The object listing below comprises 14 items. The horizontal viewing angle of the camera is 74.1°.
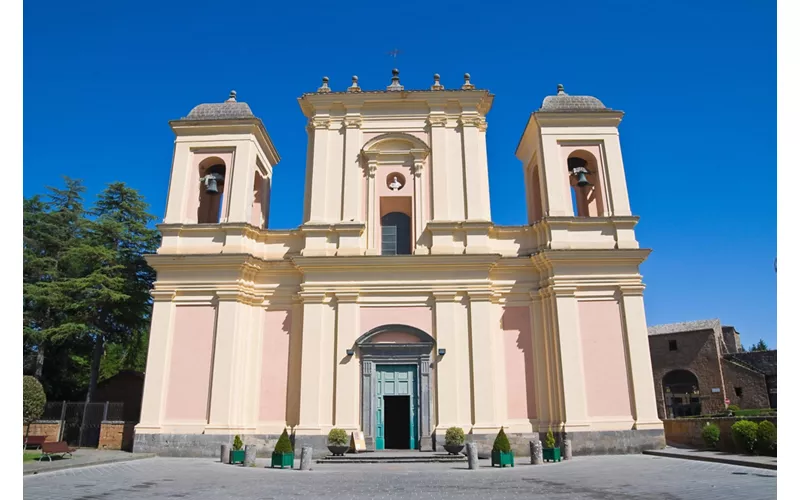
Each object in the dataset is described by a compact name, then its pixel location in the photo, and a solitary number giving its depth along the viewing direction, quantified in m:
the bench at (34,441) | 16.67
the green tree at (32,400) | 18.11
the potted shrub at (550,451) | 15.68
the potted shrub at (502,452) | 14.40
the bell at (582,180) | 20.78
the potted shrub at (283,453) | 14.52
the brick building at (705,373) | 33.69
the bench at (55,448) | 14.95
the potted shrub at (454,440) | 16.59
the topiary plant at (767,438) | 14.15
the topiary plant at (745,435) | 14.77
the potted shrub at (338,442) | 16.75
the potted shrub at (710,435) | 16.92
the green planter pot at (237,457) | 15.60
